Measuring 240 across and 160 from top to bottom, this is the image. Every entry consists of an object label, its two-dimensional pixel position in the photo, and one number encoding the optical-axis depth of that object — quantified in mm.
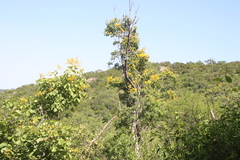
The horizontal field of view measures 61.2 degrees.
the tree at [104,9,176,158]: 9602
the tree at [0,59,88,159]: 2988
